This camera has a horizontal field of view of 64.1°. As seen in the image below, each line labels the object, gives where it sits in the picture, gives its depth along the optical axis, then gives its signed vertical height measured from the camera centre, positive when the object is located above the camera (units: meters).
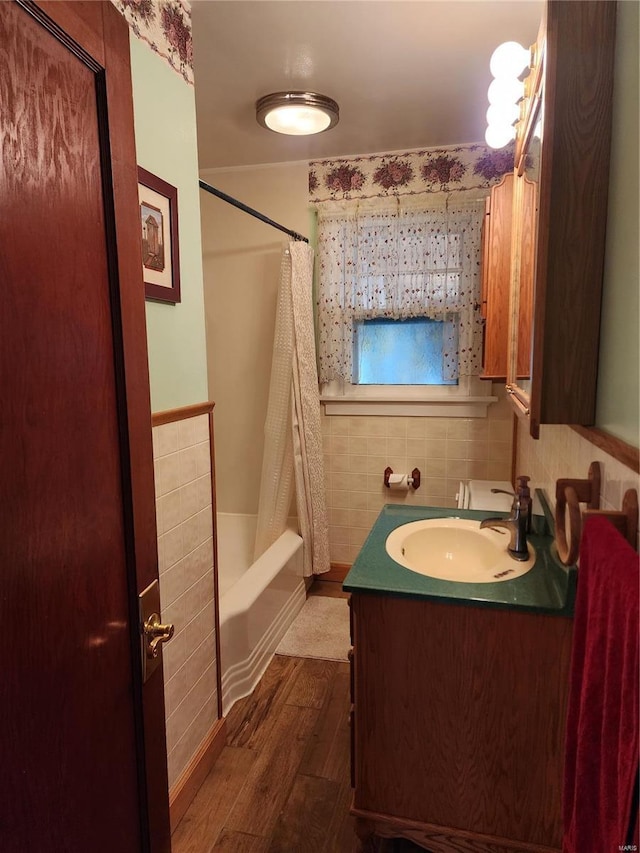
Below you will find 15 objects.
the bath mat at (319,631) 2.49 -1.44
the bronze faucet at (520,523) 1.56 -0.53
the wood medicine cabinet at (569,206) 0.92 +0.26
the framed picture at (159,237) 1.38 +0.32
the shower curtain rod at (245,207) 2.02 +0.64
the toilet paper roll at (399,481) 2.99 -0.76
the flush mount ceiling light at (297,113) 2.15 +1.03
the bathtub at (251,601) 2.12 -1.20
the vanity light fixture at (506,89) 1.34 +0.72
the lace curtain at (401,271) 2.74 +0.43
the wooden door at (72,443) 0.62 -0.13
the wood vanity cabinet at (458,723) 1.28 -0.97
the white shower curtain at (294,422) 2.73 -0.39
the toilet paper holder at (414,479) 3.00 -0.75
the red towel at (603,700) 0.57 -0.43
